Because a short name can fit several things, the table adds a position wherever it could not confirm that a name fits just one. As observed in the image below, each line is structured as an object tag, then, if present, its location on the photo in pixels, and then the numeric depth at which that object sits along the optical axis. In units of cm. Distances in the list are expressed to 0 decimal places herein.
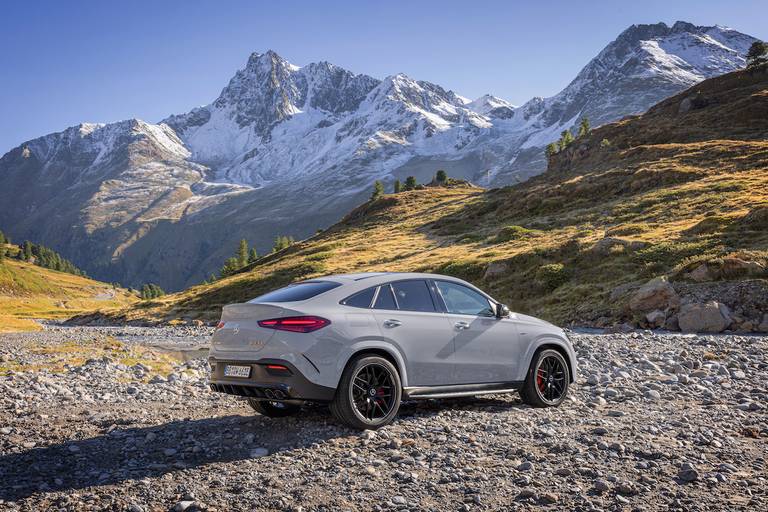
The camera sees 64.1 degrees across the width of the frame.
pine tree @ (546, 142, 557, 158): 12646
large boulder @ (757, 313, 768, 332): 2303
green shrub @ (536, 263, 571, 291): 3656
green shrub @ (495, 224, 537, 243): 5826
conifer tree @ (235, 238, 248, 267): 13379
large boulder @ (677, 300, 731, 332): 2397
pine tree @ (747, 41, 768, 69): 10624
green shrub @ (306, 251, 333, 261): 7379
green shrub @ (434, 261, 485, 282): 4434
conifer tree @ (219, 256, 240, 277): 12659
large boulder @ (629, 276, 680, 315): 2686
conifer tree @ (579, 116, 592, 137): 13080
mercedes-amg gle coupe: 817
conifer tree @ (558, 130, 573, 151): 13250
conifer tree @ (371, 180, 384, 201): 13724
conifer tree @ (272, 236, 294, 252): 14038
